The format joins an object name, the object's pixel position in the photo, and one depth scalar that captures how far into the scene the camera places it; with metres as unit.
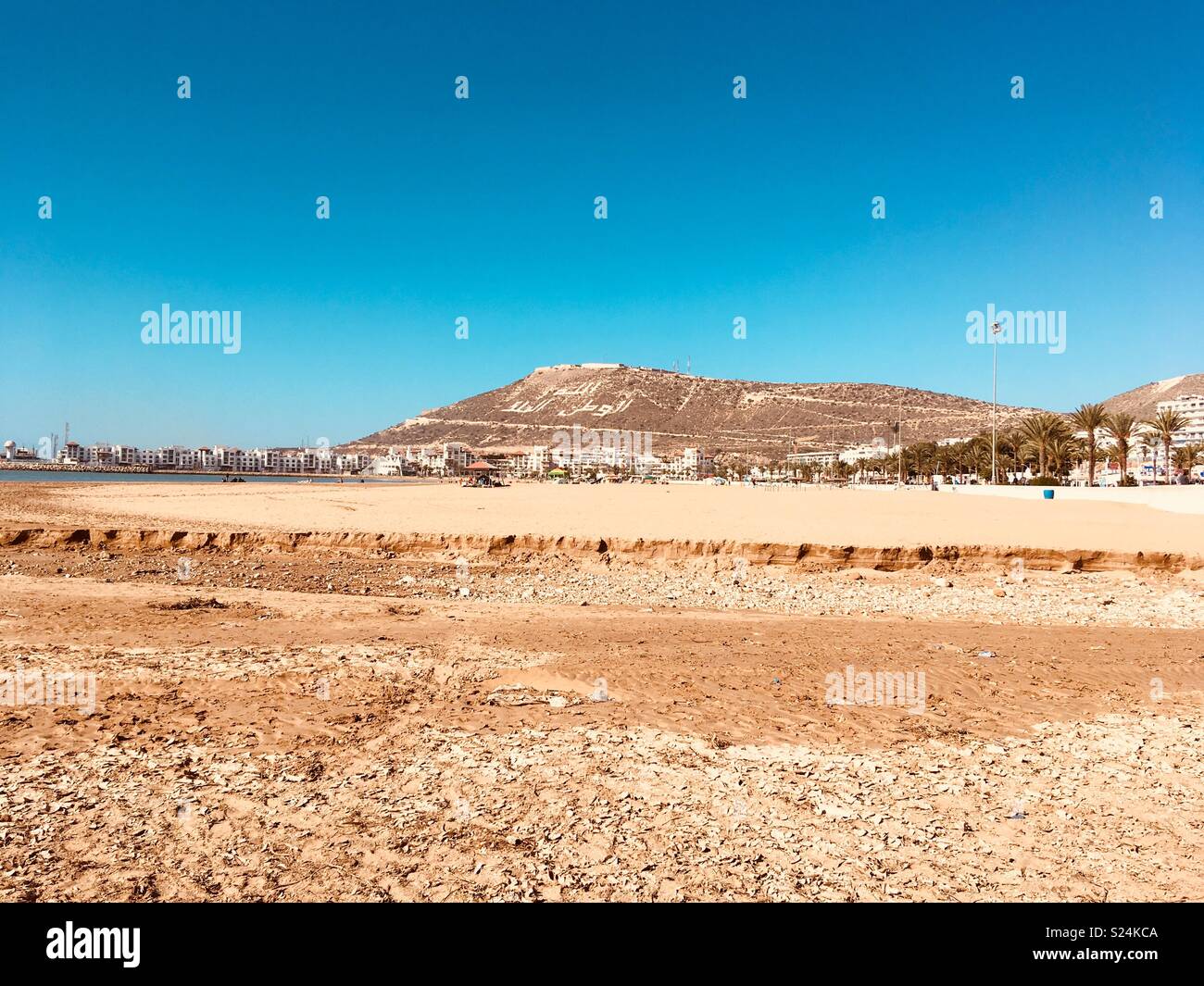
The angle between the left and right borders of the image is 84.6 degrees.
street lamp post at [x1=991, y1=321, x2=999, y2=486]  55.11
